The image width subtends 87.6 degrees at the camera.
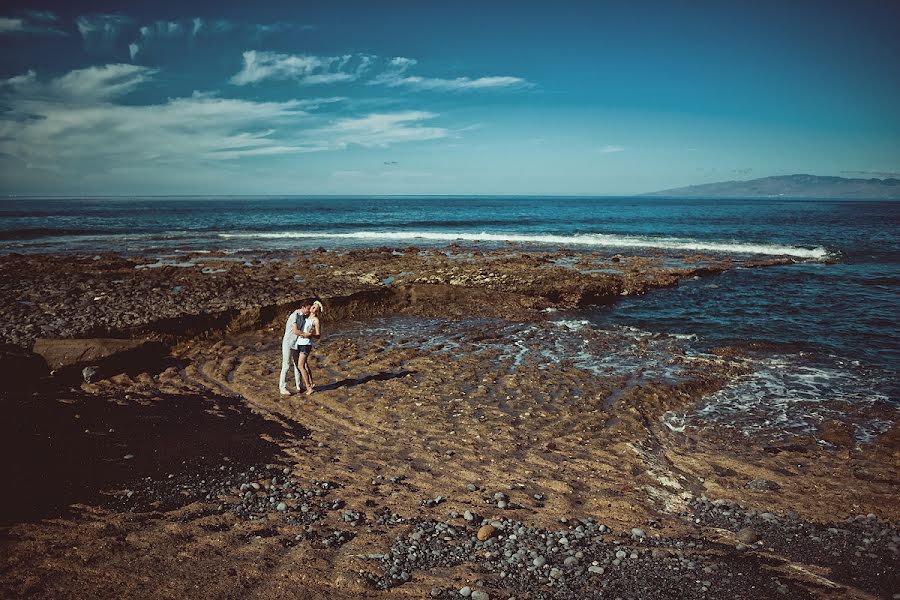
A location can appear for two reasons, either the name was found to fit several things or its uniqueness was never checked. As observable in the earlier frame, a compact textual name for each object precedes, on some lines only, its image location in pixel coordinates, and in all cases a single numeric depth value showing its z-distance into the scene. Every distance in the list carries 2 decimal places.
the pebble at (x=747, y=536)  5.70
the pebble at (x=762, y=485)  7.01
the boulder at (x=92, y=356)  10.27
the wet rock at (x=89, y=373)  10.12
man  10.26
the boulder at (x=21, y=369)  9.41
